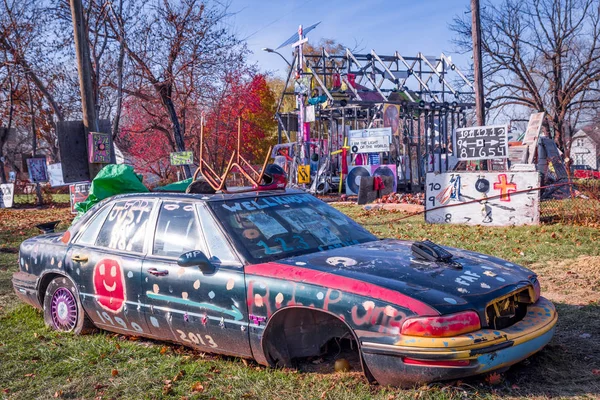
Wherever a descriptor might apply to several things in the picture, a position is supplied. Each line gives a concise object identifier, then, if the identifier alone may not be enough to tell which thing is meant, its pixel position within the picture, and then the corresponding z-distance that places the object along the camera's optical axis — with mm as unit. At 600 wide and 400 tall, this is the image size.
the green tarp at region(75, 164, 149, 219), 8102
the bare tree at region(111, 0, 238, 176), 20141
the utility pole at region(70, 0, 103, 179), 11117
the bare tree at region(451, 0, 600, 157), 27109
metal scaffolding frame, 23359
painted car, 3430
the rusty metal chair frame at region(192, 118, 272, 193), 4953
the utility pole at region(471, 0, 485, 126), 16453
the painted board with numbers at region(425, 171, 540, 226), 11445
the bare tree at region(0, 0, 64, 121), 23219
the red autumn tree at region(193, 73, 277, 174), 24359
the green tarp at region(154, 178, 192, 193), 6855
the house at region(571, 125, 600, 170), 55862
